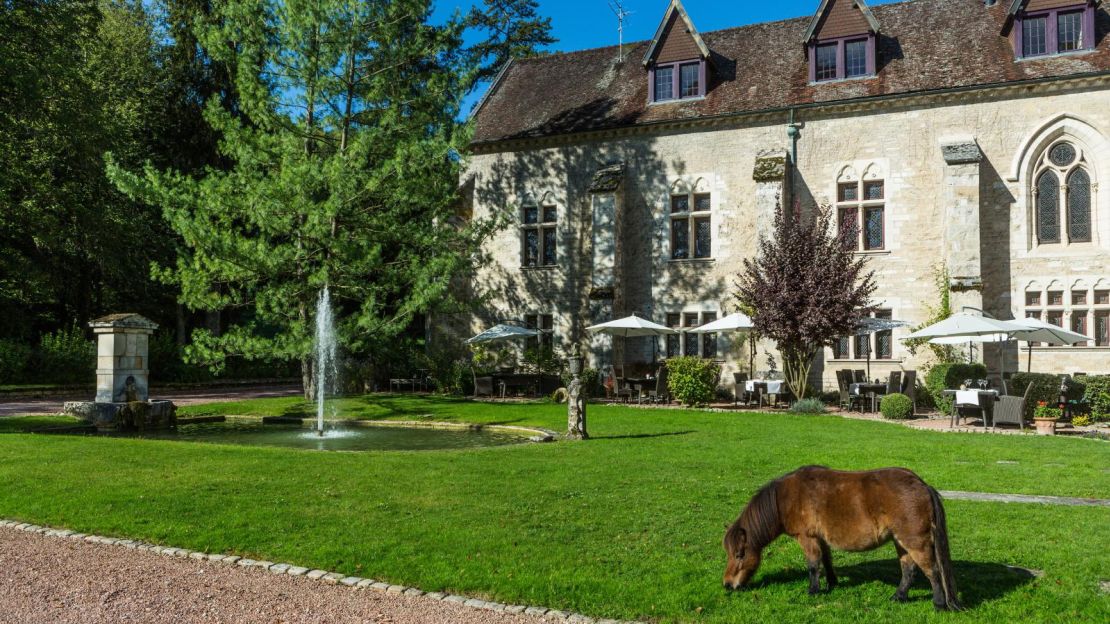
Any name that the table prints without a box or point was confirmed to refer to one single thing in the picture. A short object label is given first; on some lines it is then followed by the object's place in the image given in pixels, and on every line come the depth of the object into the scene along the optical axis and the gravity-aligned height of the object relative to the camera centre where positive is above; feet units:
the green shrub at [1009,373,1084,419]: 62.39 -2.62
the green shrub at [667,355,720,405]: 72.84 -2.51
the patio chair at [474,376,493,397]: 81.51 -3.44
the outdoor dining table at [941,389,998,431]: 55.26 -3.33
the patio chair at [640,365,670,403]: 76.79 -3.45
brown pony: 16.62 -3.62
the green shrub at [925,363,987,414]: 66.69 -2.08
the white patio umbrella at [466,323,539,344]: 85.97 +2.10
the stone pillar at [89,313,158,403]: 58.70 -0.43
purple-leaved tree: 67.36 +5.18
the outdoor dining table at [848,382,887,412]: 69.15 -3.13
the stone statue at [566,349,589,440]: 48.44 -3.39
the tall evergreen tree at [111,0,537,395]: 68.54 +14.77
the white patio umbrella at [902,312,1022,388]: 58.80 +1.63
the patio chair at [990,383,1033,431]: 53.83 -3.97
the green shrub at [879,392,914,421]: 62.75 -4.23
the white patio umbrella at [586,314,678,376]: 79.56 +2.48
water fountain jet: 70.44 +2.19
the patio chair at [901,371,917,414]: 68.95 -2.73
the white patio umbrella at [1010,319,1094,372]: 60.49 +1.40
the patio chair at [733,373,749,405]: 76.07 -3.75
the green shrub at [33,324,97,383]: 92.68 -0.88
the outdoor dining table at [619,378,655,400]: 78.33 -2.98
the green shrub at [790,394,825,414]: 66.90 -4.58
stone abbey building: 74.79 +19.38
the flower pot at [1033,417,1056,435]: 52.80 -4.84
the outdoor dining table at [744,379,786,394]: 71.77 -3.04
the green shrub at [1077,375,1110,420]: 58.65 -3.18
